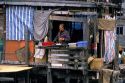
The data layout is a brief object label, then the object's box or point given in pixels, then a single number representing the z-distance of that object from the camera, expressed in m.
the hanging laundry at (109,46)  20.53
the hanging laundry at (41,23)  19.12
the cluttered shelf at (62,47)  17.83
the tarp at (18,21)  19.45
